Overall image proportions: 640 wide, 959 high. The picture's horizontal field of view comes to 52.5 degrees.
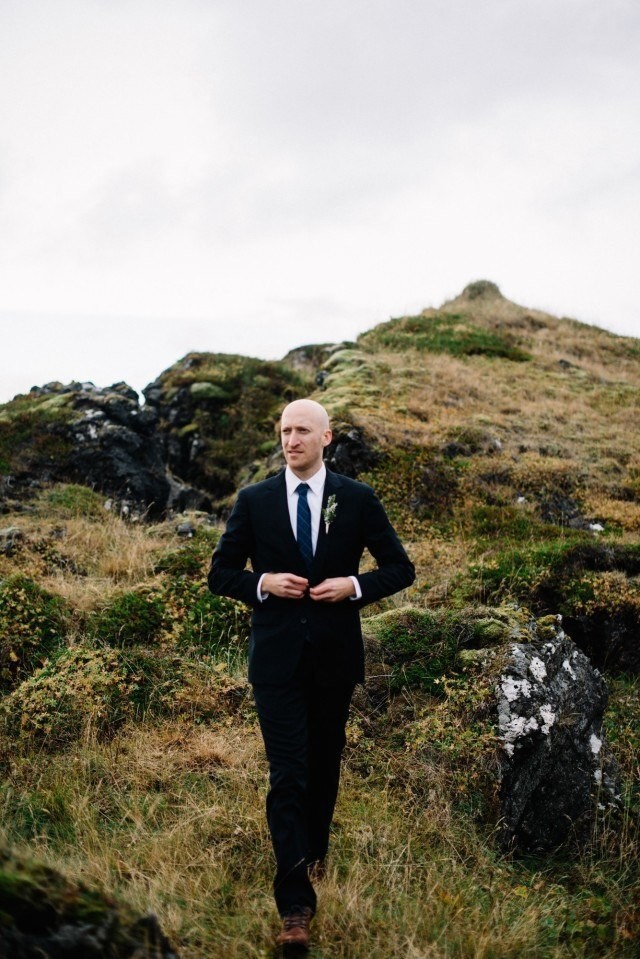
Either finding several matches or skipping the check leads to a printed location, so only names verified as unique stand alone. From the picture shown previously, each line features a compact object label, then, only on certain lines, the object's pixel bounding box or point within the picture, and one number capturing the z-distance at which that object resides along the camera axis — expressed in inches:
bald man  137.3
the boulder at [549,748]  187.5
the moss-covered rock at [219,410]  623.5
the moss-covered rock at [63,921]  78.1
